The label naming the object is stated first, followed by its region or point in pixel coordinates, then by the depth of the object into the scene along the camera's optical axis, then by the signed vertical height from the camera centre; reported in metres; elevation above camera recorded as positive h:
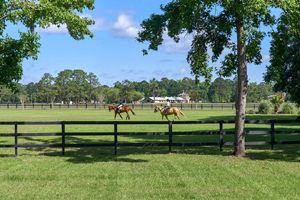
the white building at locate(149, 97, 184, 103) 184.43 +1.83
